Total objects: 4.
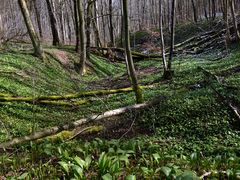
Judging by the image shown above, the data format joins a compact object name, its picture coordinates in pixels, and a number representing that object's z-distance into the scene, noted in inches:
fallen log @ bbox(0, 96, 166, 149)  232.5
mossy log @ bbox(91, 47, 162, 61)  886.0
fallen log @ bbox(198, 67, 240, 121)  277.7
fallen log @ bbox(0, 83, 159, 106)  364.8
